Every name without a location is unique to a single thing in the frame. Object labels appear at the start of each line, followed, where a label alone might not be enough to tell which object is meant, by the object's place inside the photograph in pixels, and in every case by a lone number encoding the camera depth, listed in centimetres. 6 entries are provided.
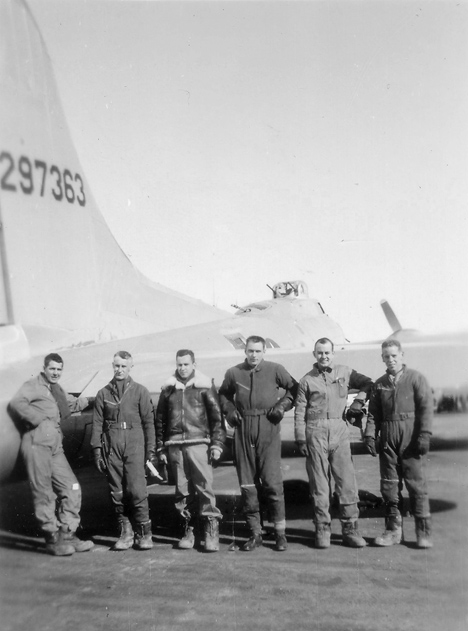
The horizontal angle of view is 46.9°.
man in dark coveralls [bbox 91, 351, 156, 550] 460
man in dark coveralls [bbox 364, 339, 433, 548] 432
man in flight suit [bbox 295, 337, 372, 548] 442
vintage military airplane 609
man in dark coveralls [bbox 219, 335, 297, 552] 447
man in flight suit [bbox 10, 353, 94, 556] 456
